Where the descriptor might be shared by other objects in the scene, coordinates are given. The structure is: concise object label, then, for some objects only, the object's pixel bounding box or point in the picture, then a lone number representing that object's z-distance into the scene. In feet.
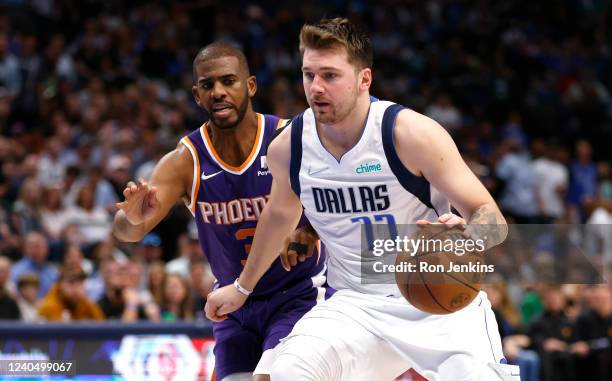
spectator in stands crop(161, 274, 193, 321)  32.30
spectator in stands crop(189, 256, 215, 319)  33.09
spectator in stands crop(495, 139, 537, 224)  47.67
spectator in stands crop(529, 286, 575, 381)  32.78
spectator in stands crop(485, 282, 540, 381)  32.12
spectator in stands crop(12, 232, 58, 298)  33.47
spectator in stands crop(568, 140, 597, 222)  48.83
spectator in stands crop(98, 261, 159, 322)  31.89
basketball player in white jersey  14.65
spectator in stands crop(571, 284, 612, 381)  32.76
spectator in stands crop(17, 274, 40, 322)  31.55
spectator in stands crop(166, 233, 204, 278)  34.86
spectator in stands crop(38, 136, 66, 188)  38.37
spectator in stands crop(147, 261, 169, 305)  32.83
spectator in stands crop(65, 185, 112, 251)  35.70
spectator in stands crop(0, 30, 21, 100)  44.42
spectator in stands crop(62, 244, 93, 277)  32.30
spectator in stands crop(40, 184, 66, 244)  35.91
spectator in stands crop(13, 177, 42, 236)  35.14
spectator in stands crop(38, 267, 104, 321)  30.81
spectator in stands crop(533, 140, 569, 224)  47.42
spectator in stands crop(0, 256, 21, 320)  30.73
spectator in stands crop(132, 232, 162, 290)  35.17
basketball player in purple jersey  17.95
